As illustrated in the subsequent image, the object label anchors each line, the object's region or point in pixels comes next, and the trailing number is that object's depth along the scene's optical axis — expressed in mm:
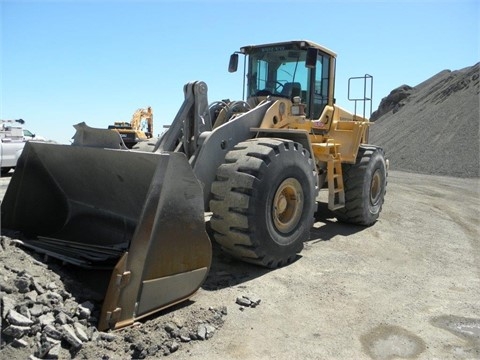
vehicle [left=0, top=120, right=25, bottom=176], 14367
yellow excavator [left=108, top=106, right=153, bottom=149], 23983
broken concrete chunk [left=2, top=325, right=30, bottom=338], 3135
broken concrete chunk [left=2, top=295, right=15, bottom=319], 3232
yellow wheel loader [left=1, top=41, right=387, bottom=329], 3805
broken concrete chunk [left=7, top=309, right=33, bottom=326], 3186
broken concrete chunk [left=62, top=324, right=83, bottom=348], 3250
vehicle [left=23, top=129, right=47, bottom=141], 17709
